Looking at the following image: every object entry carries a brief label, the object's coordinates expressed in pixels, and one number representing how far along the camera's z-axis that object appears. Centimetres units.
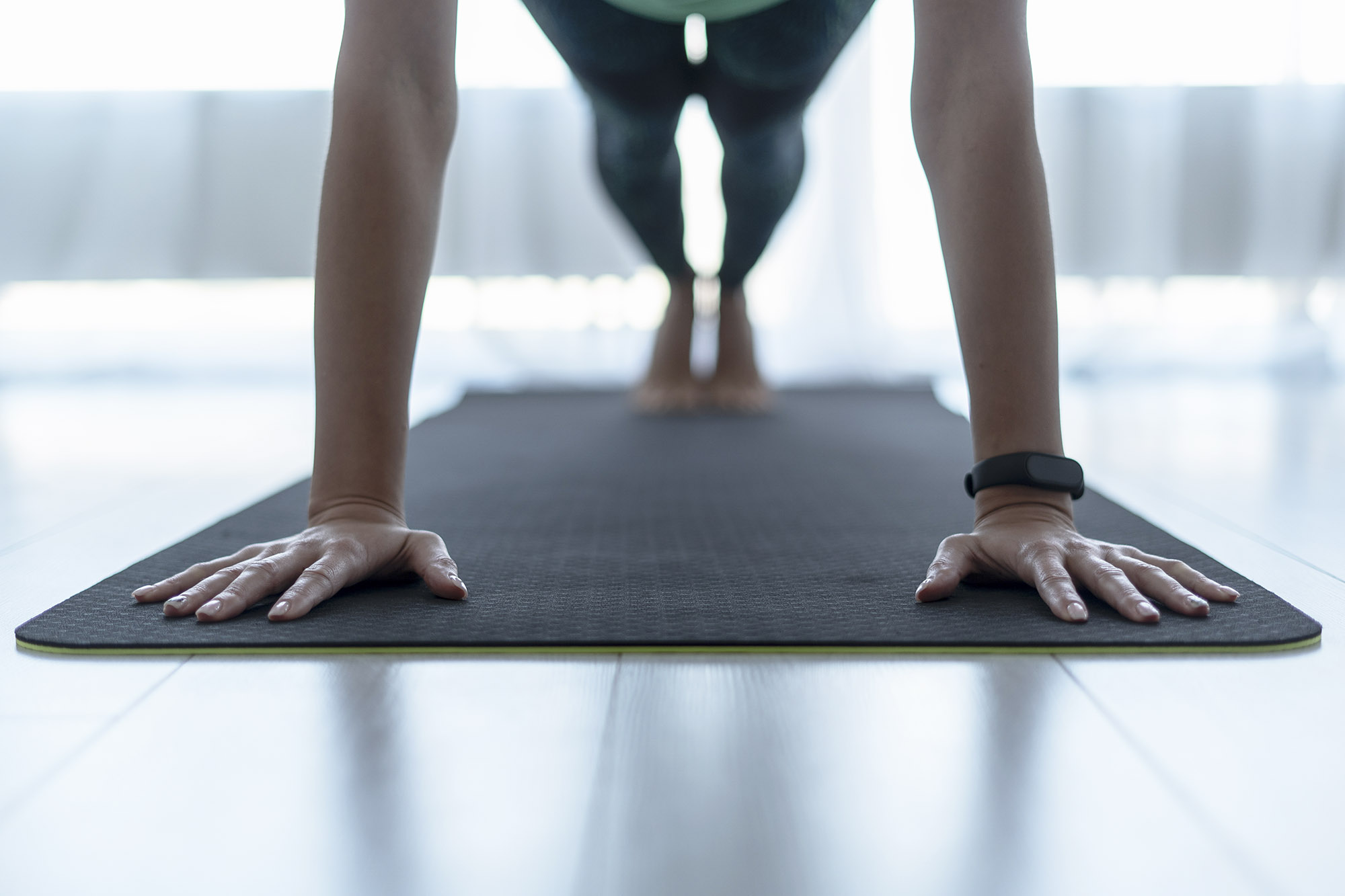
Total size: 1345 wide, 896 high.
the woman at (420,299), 71
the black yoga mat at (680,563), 63
